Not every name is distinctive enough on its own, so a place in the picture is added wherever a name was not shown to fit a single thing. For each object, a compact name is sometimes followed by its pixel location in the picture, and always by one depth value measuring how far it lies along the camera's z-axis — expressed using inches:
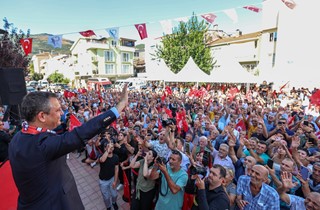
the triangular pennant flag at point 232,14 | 335.0
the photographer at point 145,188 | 128.2
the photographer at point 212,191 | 87.8
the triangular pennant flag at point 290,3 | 302.5
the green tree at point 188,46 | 930.7
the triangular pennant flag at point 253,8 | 334.3
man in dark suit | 47.3
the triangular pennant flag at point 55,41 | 434.1
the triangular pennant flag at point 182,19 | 372.5
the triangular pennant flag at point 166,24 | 390.0
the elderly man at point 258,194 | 93.9
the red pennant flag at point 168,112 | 320.5
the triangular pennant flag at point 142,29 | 397.5
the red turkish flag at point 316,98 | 311.9
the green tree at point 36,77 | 2093.0
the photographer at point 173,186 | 107.3
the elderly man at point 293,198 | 84.8
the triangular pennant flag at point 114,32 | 416.9
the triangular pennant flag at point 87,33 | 407.2
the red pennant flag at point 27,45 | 410.6
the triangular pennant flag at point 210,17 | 355.3
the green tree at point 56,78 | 1678.2
